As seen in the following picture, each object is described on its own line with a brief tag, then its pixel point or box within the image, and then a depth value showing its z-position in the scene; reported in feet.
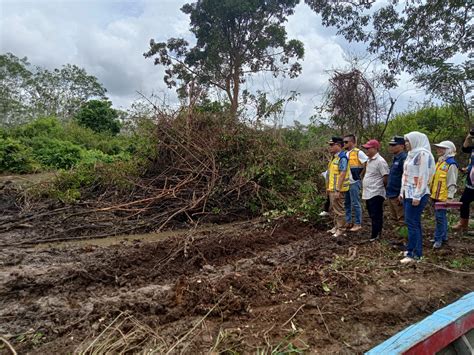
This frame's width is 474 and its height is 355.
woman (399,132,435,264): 13.74
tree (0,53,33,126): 84.33
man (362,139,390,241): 17.20
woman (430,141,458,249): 16.55
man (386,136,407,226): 16.37
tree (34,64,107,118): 94.18
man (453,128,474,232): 17.44
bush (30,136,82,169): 44.45
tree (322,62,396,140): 31.16
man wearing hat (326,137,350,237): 18.39
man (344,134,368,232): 18.70
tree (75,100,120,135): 71.41
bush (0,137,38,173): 42.14
